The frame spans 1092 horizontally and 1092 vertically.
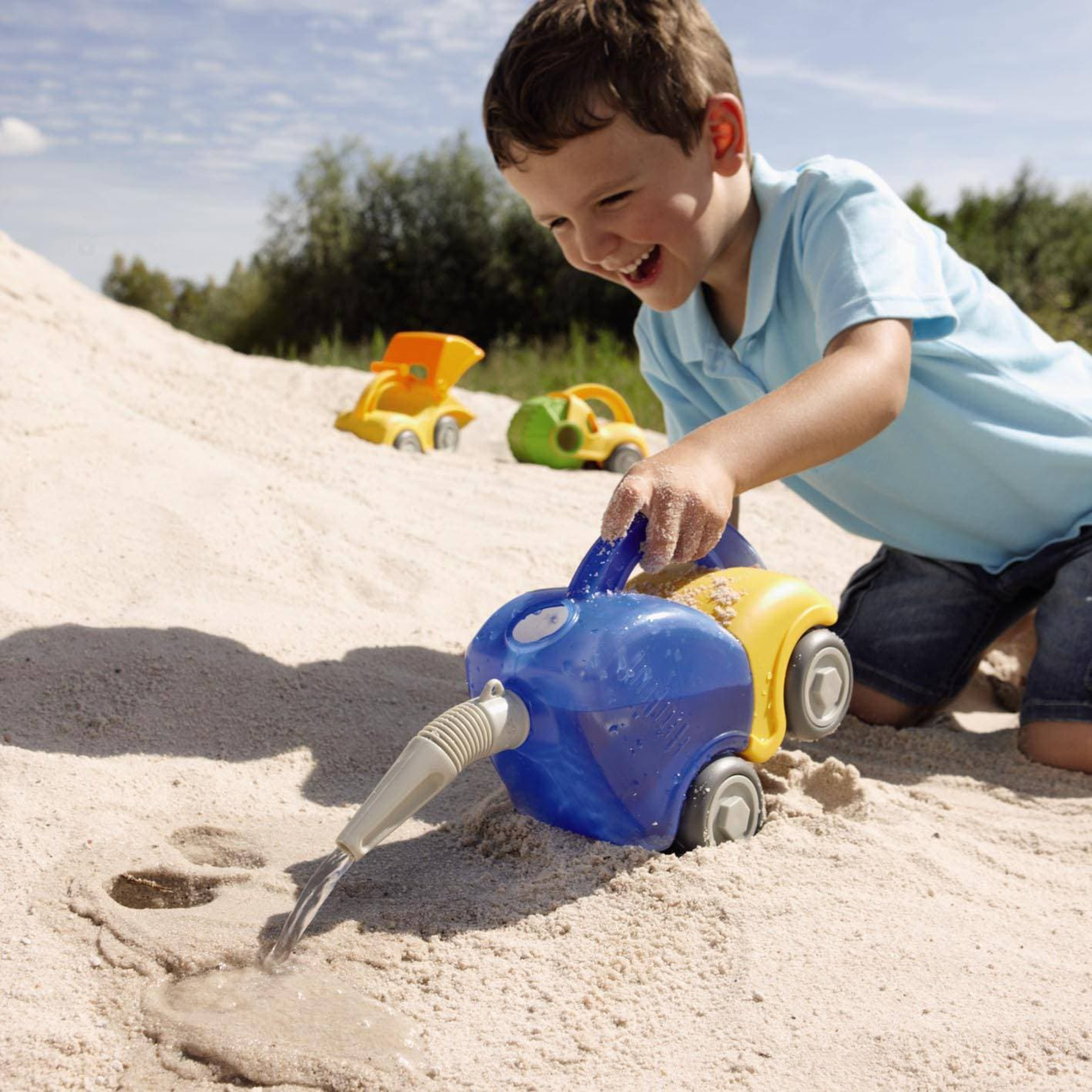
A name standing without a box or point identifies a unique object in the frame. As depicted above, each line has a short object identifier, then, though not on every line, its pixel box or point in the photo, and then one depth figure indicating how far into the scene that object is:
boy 1.45
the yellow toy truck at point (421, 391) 4.34
